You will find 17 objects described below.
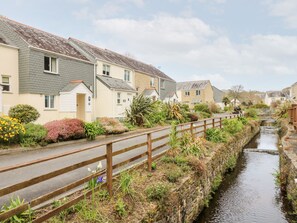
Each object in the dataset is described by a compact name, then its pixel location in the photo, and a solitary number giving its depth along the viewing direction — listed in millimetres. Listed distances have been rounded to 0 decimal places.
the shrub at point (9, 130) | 11414
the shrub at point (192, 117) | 29619
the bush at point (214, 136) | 14421
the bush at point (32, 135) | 12234
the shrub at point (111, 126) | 17406
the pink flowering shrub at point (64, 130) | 13227
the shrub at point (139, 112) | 22375
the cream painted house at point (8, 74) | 18094
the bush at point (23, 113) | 16720
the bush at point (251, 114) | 39800
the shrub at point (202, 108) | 43231
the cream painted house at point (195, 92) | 66375
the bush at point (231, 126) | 18562
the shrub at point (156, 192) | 6059
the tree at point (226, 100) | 68500
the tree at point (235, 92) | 80875
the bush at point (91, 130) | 15373
